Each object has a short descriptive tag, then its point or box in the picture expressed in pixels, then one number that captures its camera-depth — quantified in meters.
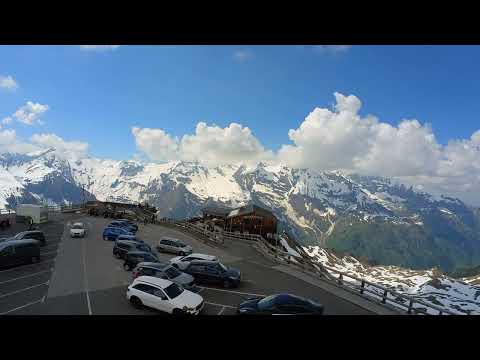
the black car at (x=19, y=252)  21.36
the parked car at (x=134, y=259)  22.20
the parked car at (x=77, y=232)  34.84
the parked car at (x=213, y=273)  19.80
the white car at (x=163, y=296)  13.95
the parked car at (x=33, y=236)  27.42
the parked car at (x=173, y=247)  30.38
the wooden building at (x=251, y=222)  57.34
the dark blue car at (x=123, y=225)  39.25
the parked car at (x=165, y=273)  17.98
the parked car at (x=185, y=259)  21.80
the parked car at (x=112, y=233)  35.00
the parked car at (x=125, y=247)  25.30
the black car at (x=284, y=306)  12.43
